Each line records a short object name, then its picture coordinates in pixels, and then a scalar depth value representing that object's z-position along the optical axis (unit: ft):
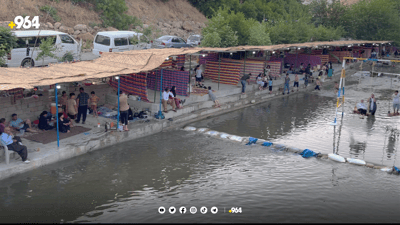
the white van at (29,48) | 61.41
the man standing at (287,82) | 79.00
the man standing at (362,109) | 59.82
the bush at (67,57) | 66.54
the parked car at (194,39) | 113.91
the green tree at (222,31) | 92.79
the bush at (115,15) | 130.49
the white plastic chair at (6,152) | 33.32
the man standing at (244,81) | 71.04
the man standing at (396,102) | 58.65
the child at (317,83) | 89.16
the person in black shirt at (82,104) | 46.55
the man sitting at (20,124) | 41.34
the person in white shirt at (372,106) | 60.39
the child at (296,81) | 83.66
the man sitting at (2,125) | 35.99
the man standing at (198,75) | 73.06
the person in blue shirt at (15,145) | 33.45
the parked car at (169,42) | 94.68
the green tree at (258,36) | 99.50
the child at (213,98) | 63.41
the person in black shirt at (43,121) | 43.42
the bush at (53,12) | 116.58
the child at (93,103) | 50.24
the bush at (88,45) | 98.98
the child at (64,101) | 47.70
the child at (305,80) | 88.63
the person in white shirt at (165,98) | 53.15
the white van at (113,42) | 77.30
